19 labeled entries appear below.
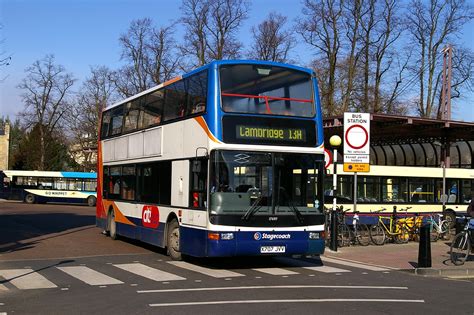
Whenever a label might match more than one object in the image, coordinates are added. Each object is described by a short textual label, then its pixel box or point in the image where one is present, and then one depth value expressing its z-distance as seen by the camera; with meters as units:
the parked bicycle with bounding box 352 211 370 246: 18.50
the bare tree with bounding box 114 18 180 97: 50.66
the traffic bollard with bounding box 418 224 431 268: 13.10
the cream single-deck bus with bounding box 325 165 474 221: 24.23
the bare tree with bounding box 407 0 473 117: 47.44
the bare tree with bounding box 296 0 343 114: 44.75
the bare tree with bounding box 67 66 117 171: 64.62
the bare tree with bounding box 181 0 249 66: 48.09
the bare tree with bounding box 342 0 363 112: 44.50
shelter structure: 27.83
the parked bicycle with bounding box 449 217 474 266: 14.05
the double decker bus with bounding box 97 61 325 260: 11.81
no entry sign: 16.95
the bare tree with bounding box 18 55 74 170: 68.75
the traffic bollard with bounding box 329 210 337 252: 16.50
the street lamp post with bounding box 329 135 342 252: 16.53
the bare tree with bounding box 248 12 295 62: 48.44
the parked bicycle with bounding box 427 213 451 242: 20.64
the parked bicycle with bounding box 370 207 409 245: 18.73
